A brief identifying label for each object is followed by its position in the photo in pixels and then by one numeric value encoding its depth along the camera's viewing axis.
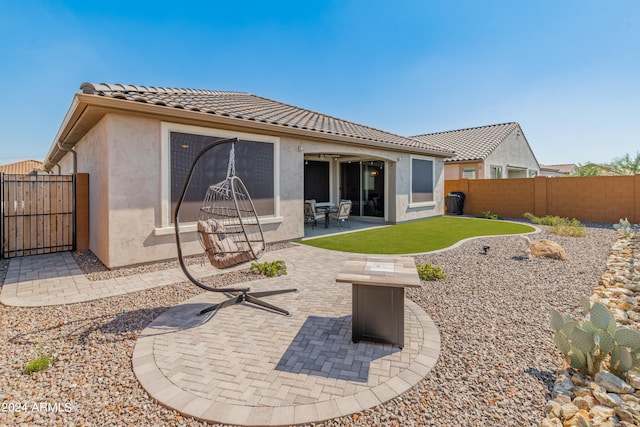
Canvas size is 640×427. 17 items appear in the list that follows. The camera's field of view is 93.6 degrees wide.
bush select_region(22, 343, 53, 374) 2.93
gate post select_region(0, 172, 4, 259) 7.69
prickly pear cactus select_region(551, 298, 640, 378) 2.71
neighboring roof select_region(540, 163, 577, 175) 44.34
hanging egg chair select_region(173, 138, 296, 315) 4.25
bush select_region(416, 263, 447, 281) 5.76
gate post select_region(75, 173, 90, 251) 8.54
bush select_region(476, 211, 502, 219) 15.91
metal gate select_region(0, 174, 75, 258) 7.89
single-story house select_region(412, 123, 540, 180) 20.50
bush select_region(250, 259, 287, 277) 6.17
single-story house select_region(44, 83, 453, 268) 6.24
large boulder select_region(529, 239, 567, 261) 7.15
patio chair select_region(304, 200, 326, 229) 11.67
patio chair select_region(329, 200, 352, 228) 12.08
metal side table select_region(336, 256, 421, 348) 3.32
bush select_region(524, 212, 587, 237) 10.28
